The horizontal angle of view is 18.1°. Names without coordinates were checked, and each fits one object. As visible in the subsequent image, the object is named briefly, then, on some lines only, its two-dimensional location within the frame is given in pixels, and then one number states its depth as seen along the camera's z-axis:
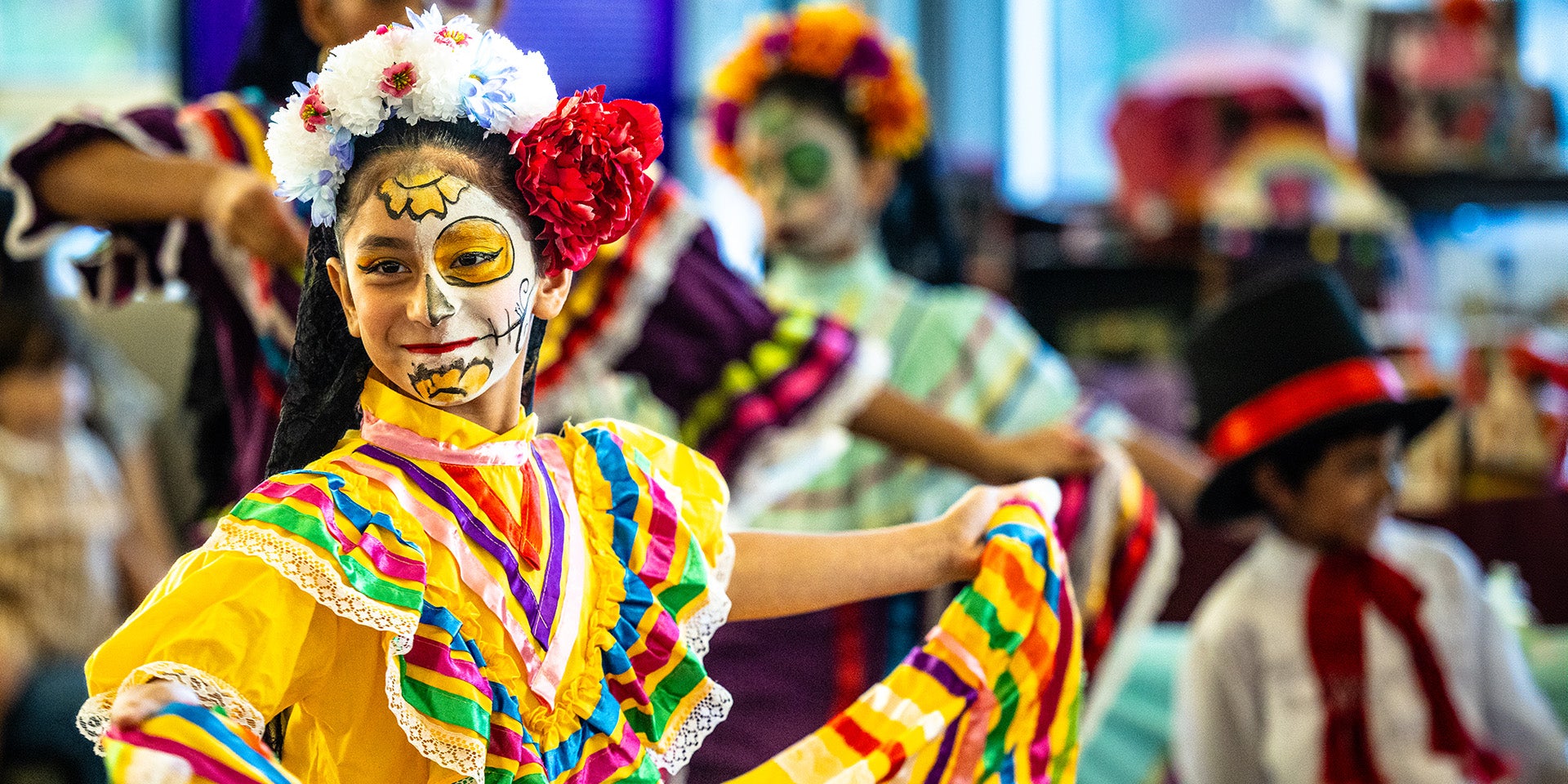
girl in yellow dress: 2.94
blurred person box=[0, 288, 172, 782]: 5.27
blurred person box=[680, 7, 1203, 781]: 4.63
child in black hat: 4.39
